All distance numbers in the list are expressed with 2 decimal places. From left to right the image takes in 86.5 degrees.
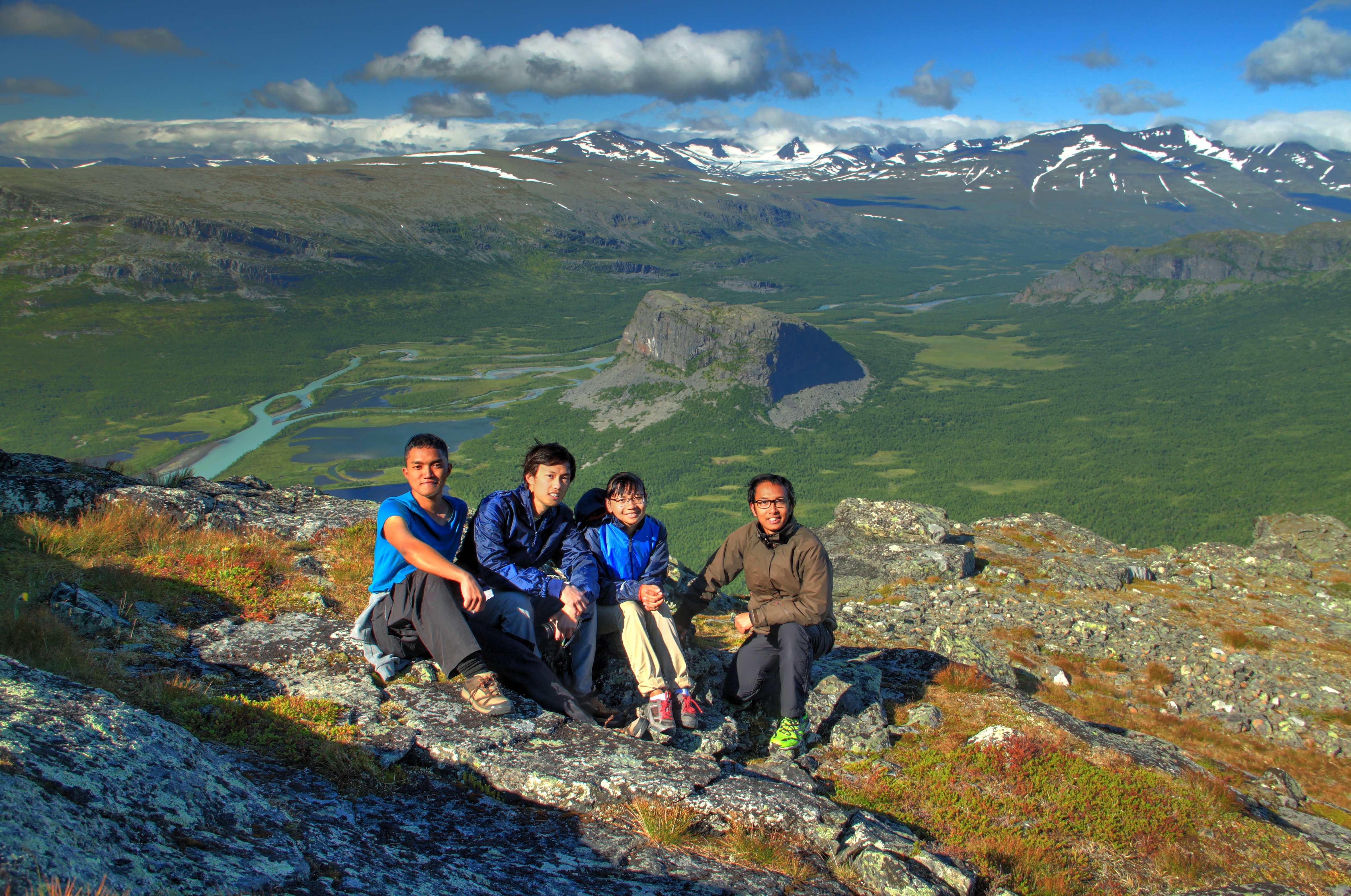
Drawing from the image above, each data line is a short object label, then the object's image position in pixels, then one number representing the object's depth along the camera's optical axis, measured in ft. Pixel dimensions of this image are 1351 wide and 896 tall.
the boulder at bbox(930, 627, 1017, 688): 42.22
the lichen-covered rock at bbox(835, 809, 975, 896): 18.97
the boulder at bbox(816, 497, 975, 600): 78.79
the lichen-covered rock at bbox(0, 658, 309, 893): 11.38
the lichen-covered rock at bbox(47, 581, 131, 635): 26.43
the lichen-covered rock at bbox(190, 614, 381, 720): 24.84
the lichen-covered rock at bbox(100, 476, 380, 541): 44.32
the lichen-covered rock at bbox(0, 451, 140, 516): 40.29
